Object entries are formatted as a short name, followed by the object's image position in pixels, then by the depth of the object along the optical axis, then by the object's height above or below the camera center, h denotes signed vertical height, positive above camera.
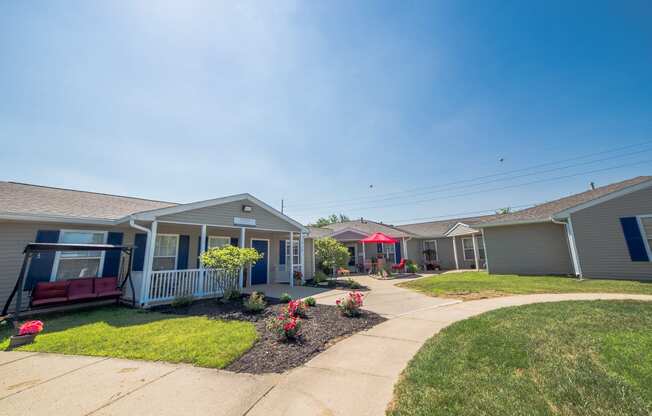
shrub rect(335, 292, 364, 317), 6.16 -1.27
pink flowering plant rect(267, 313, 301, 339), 4.57 -1.31
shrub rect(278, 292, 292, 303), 7.89 -1.31
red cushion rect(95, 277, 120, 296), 7.79 -0.68
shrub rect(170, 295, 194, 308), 7.45 -1.23
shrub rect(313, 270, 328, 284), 12.70 -1.08
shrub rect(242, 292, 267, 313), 6.69 -1.25
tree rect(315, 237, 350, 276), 13.34 +0.25
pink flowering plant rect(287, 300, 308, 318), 5.50 -1.23
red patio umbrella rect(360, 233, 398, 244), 15.82 +1.06
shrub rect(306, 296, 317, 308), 7.28 -1.32
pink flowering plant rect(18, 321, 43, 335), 4.66 -1.19
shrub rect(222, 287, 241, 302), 8.08 -1.15
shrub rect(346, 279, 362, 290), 11.18 -1.34
